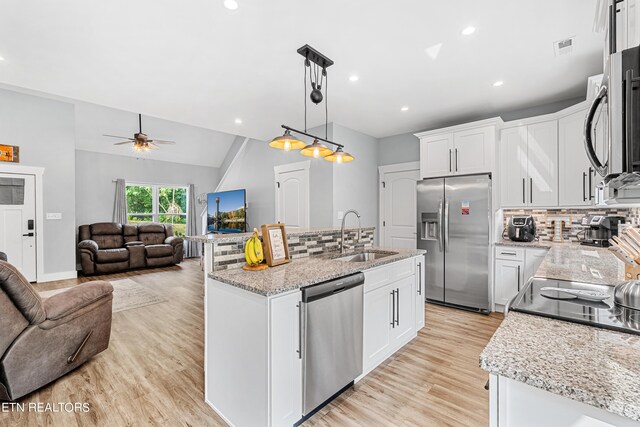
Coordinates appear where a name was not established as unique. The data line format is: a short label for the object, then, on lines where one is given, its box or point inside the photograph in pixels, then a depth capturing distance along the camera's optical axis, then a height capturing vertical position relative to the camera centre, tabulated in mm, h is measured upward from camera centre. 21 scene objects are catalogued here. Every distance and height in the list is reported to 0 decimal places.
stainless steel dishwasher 1736 -812
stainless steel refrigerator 3674 -342
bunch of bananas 2039 -265
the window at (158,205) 7625 +266
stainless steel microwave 654 +218
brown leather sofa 5785 -714
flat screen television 6379 +53
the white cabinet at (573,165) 3217 +529
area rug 3979 -1240
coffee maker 3025 -190
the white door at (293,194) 5031 +350
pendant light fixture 2373 +657
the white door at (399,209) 4879 +67
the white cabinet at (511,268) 3396 -691
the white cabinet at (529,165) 3465 +584
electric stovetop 979 -381
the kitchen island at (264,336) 1572 -744
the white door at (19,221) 4762 -91
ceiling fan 5137 +1302
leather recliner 1854 -832
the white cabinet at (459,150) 3718 +858
